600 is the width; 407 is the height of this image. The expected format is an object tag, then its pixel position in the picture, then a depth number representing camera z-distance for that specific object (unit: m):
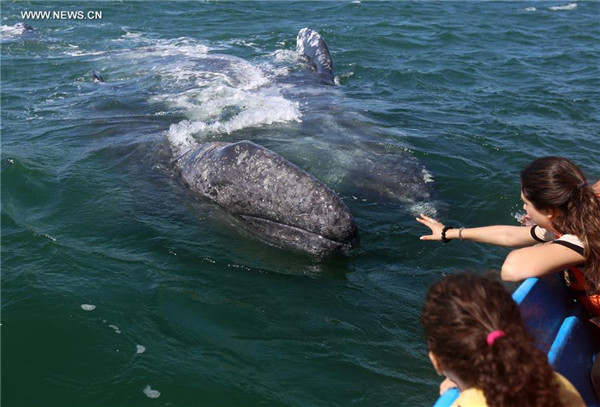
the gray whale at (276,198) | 6.75
